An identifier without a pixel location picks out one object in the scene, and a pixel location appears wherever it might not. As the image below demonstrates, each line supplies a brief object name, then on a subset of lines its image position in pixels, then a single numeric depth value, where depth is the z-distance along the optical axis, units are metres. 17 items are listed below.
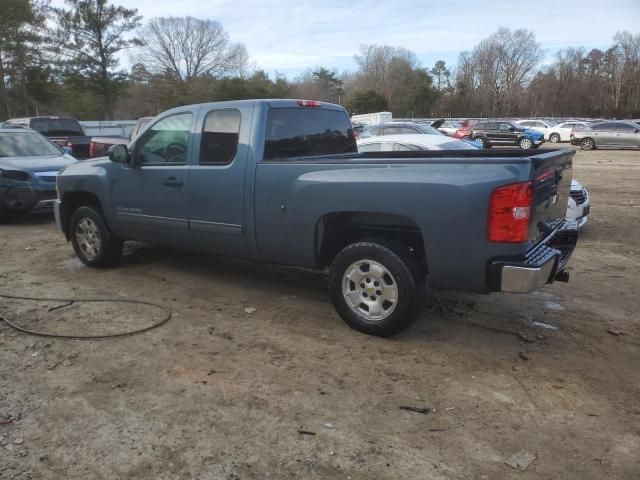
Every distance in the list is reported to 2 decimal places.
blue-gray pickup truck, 3.74
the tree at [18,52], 40.84
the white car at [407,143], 9.10
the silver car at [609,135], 27.97
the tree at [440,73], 96.44
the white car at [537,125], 38.22
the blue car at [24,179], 9.58
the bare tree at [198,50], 75.31
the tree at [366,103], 68.56
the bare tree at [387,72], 82.88
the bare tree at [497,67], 89.81
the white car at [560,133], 35.56
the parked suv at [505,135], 30.48
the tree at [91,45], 47.22
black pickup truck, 16.72
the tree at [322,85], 88.06
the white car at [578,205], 7.73
